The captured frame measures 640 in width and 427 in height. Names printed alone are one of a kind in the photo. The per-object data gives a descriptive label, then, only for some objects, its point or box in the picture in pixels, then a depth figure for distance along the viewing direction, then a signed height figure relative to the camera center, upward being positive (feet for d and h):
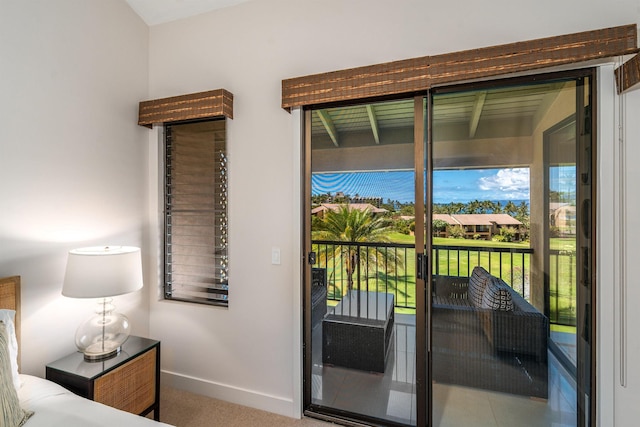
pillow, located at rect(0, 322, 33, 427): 3.83 -2.41
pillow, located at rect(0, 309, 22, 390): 4.72 -2.04
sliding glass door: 5.33 -0.83
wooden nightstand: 5.51 -3.12
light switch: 7.17 -0.97
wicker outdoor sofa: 5.46 -2.28
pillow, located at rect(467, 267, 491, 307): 5.76 -1.34
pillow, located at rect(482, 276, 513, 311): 5.62 -1.53
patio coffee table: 6.57 -2.58
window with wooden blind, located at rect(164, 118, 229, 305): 8.05 +0.05
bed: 3.97 -2.77
